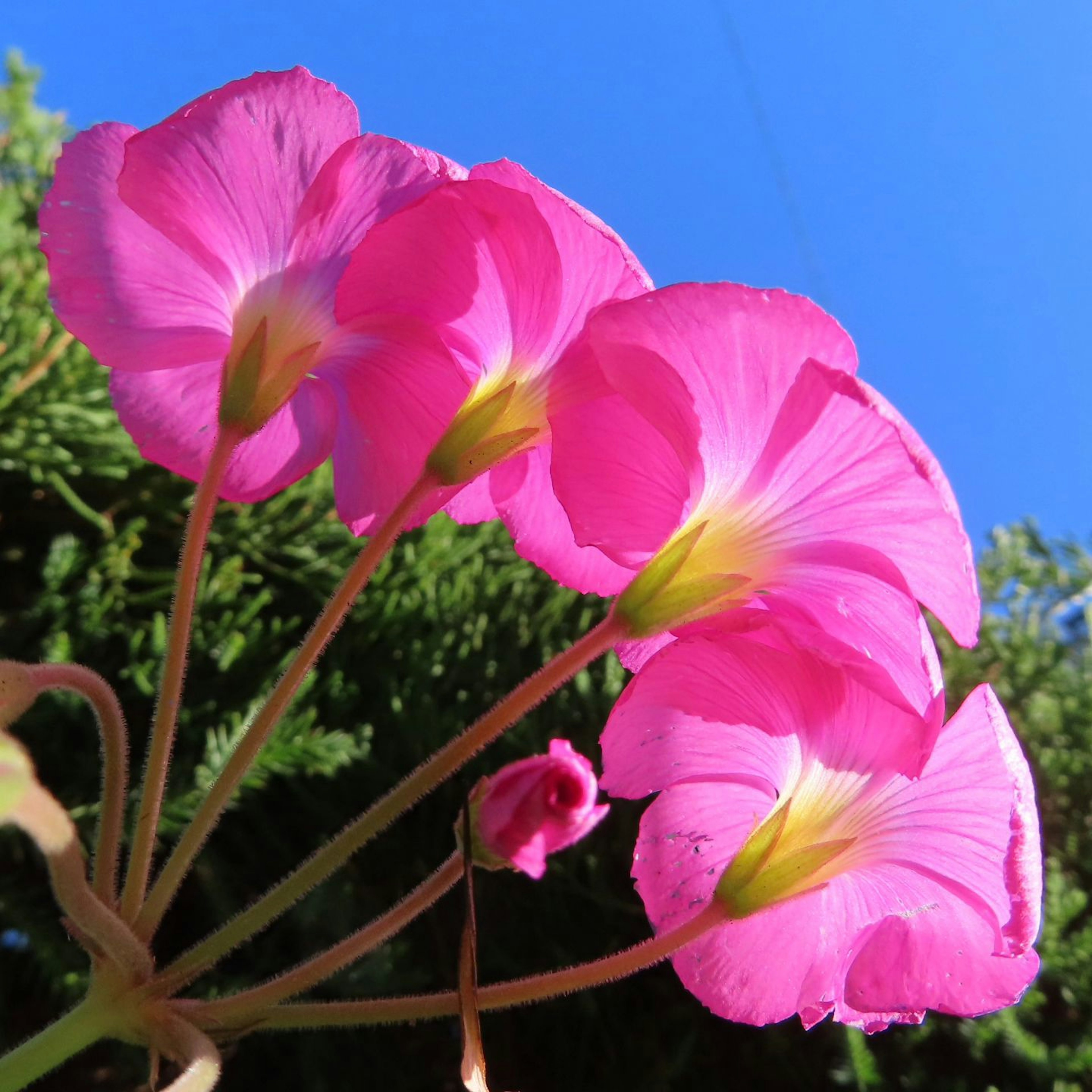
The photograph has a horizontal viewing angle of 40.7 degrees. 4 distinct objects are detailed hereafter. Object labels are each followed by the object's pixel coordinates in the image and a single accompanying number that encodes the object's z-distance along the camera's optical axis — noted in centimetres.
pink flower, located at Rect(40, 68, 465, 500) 11
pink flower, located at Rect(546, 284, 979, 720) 9
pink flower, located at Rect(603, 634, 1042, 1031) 10
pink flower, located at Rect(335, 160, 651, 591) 10
